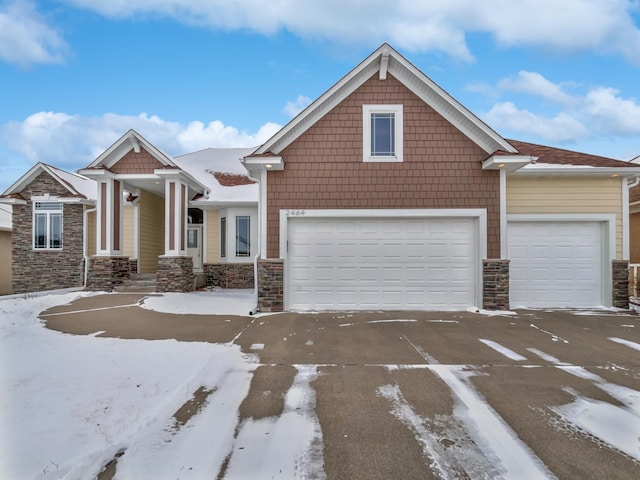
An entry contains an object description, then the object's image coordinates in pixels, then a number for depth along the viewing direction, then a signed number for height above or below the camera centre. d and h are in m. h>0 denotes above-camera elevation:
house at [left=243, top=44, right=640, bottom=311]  8.47 +1.00
